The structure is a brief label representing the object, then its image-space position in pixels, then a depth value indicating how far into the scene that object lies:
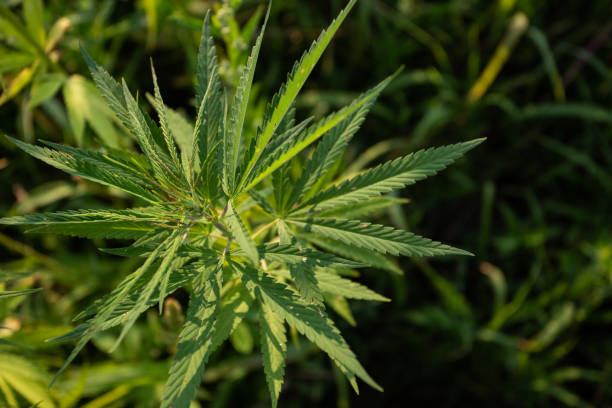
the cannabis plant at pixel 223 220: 0.53
